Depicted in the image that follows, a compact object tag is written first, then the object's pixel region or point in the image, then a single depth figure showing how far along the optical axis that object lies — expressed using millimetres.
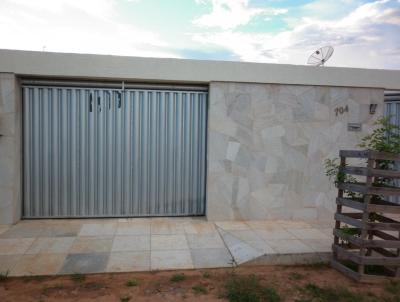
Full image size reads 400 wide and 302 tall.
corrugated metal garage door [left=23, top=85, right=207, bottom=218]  6336
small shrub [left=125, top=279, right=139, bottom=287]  4193
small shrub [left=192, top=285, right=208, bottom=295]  4074
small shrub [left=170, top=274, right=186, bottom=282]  4344
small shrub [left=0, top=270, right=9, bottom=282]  4233
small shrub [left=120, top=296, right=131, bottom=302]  3852
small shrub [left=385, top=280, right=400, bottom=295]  4209
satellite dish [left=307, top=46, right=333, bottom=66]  7398
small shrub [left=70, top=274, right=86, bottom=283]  4277
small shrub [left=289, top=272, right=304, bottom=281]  4508
